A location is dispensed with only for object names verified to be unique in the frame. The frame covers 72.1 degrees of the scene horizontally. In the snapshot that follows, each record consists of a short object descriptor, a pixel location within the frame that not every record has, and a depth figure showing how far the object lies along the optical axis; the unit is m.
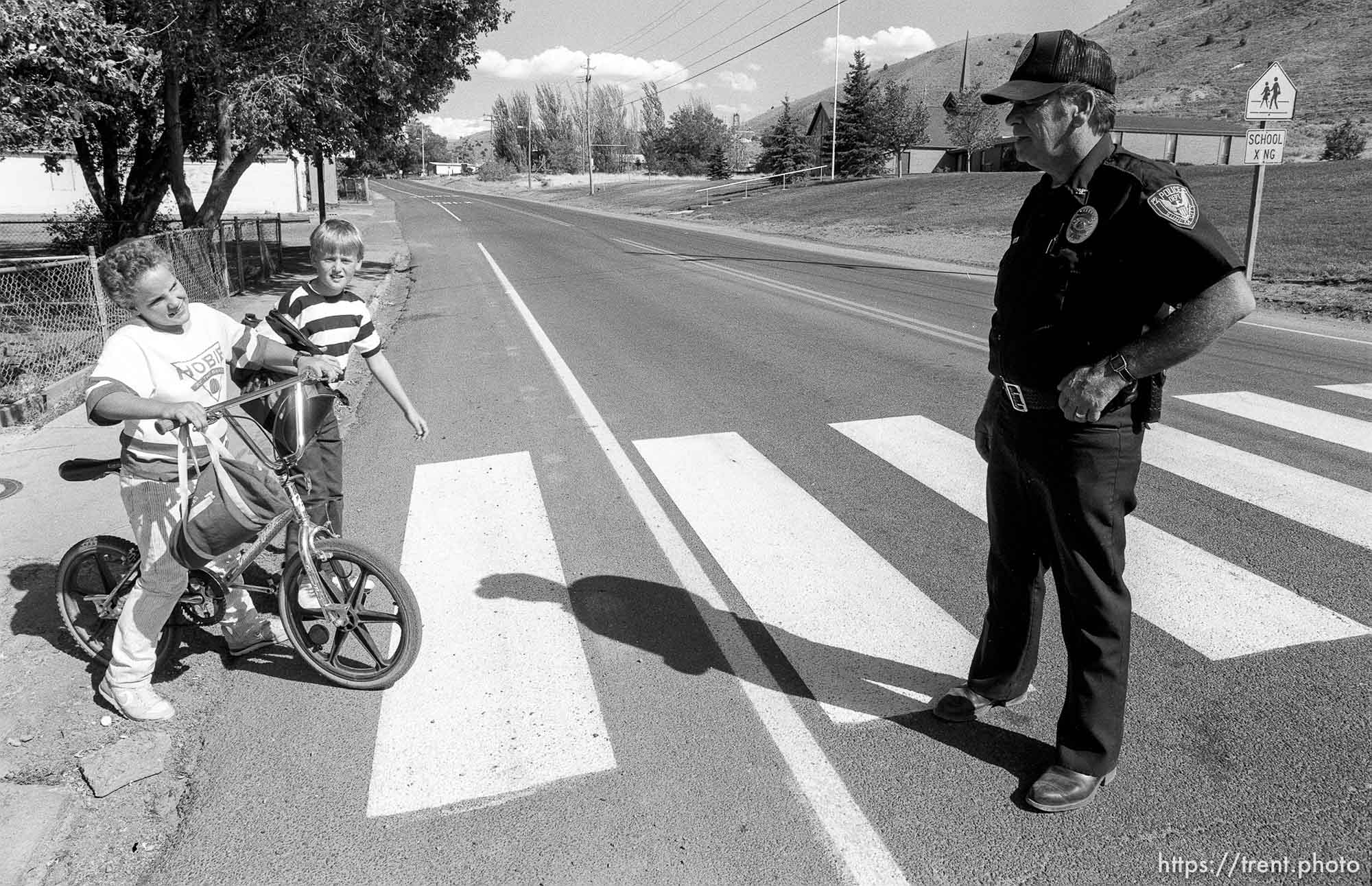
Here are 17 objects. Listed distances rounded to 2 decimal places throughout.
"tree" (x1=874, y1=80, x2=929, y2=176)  62.94
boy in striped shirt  4.10
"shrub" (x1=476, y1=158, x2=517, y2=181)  117.56
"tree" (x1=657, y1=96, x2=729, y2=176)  104.06
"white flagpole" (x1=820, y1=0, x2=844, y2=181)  55.10
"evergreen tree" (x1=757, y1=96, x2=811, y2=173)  64.62
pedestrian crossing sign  13.56
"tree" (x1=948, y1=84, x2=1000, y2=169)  70.81
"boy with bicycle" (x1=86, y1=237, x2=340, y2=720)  3.16
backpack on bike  3.21
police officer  2.50
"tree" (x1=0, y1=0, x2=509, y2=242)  12.13
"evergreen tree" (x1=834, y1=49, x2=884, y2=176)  58.66
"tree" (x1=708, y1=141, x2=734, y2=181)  74.56
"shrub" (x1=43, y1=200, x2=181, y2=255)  19.20
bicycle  3.46
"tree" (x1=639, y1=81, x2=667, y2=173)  124.70
